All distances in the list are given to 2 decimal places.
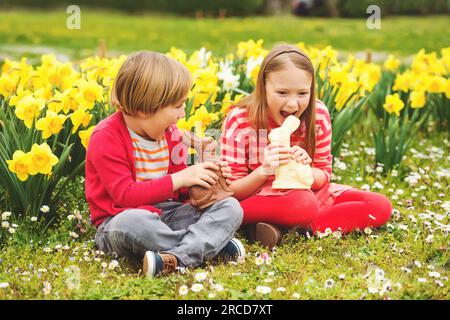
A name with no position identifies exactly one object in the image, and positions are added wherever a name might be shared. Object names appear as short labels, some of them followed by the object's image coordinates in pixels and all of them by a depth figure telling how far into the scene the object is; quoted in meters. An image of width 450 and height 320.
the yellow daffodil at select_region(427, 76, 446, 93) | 4.33
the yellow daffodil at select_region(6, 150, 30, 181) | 2.71
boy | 2.65
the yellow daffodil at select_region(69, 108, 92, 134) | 3.05
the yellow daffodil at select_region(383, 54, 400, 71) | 4.94
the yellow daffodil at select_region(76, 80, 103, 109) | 3.11
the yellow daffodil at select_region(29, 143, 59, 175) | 2.72
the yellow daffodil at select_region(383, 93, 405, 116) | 4.01
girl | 2.86
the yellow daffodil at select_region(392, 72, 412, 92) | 4.47
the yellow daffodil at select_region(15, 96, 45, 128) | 3.00
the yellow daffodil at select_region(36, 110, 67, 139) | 2.91
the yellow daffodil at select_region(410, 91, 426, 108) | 4.25
